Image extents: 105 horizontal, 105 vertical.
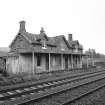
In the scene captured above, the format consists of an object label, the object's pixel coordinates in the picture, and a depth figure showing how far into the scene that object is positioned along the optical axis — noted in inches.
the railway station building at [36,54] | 838.5
